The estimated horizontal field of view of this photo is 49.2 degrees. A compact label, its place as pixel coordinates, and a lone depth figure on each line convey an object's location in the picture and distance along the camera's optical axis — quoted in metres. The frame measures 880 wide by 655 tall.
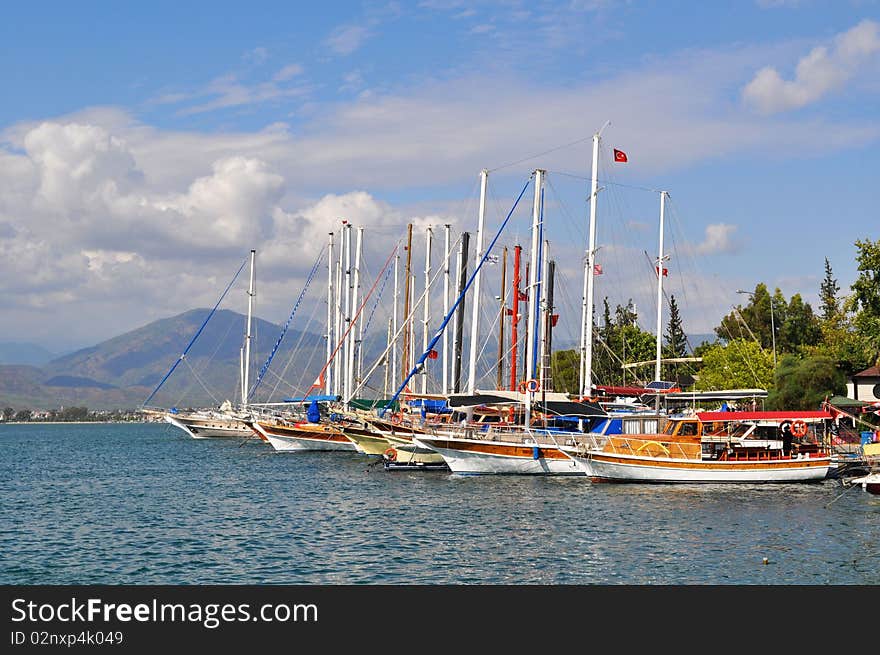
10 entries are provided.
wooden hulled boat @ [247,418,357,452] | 91.38
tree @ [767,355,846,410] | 77.25
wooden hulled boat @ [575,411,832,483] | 53.91
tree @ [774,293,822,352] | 114.56
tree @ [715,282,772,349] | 119.94
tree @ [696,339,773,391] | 95.94
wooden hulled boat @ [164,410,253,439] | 131.25
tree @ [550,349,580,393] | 134.62
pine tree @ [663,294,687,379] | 147.88
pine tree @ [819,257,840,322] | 130.00
